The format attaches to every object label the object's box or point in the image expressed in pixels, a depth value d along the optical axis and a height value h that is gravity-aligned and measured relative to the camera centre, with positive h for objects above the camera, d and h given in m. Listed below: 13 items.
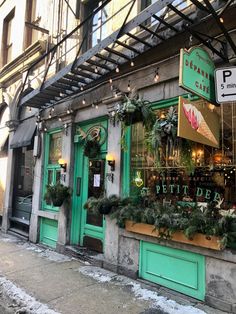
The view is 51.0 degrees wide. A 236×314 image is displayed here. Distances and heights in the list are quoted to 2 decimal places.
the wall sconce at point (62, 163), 6.41 +0.21
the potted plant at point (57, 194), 6.05 -0.56
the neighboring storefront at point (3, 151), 9.29 +0.71
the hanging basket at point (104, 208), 5.00 -0.72
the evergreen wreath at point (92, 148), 5.78 +0.56
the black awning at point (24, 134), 7.69 +1.19
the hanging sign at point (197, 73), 3.19 +1.40
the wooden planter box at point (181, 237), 3.65 -1.01
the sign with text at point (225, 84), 3.33 +1.25
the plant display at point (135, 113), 4.36 +1.07
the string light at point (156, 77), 4.76 +1.86
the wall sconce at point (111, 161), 5.27 +0.25
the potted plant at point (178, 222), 3.62 -0.79
